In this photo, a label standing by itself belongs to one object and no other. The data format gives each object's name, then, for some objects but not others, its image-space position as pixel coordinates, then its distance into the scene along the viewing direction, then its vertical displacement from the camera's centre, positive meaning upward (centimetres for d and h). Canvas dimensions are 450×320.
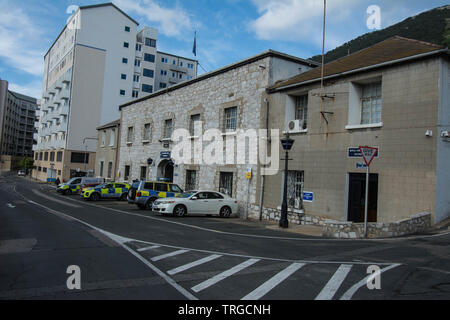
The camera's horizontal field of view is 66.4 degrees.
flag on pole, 3030 +1118
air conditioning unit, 1734 +286
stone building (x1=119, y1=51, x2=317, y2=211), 1999 +428
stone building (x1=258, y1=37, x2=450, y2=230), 1230 +215
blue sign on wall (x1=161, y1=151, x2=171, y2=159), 2769 +155
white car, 1795 -155
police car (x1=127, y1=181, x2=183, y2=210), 2180 -120
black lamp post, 1512 -102
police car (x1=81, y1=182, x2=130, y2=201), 2705 -170
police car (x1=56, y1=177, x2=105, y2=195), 3334 -152
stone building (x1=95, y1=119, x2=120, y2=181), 3766 +228
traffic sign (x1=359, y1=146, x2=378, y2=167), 1178 +112
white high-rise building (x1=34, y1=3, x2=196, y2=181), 5731 +1550
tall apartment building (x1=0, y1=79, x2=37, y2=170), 9419 +1248
